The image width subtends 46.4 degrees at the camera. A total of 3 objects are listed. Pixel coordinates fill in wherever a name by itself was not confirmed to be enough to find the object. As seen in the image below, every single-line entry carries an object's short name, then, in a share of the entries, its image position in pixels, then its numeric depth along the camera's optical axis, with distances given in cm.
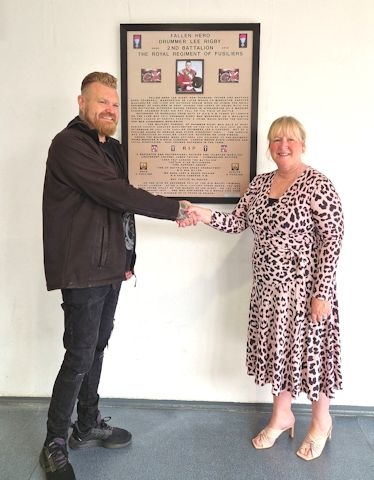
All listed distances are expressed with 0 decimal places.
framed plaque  216
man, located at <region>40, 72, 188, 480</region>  173
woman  184
